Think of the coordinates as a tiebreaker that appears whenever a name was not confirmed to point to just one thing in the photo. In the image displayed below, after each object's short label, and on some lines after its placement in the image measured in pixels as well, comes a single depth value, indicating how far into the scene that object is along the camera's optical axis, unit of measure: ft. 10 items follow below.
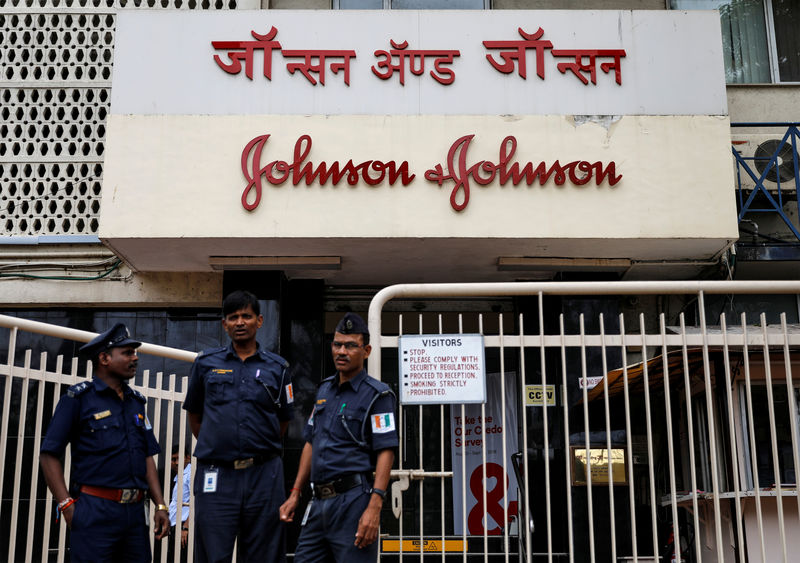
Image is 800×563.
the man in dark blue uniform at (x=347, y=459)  15.03
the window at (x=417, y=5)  34.99
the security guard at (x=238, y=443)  15.43
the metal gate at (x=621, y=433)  17.75
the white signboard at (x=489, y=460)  33.35
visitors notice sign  17.69
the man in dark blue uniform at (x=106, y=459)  15.28
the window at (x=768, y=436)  23.90
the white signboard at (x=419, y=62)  30.01
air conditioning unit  32.01
